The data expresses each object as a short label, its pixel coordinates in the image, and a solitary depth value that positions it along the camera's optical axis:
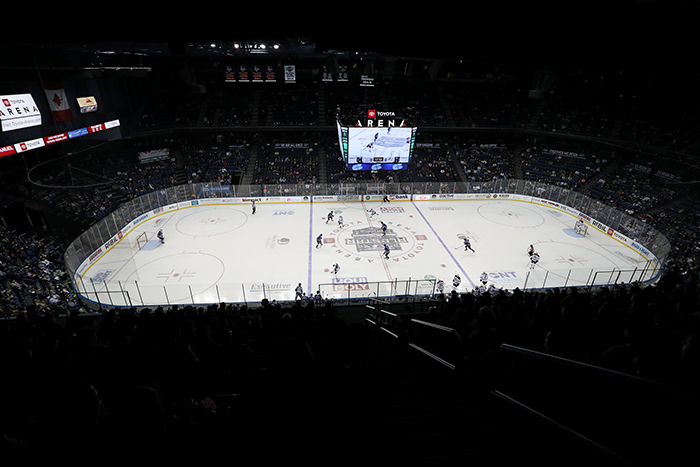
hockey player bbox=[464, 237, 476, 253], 21.48
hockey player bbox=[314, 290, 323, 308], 13.69
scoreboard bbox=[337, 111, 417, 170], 25.17
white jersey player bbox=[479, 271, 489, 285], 17.17
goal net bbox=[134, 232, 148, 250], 21.62
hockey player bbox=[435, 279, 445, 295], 15.48
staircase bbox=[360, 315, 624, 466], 2.48
